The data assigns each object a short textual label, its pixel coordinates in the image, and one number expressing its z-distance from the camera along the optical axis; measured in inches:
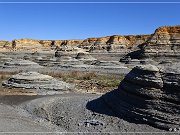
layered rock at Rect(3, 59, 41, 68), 1030.8
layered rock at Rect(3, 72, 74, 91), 576.8
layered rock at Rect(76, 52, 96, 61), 1226.6
